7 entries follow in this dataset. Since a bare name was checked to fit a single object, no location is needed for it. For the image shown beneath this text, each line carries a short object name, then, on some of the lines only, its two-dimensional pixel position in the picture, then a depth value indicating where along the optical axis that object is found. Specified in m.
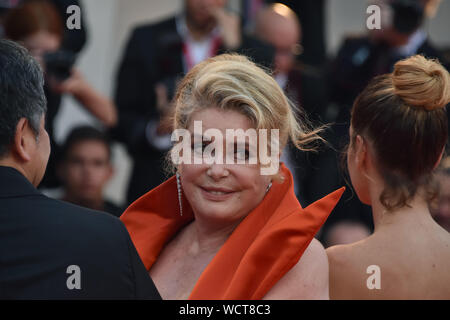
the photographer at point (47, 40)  7.24
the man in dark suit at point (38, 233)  3.64
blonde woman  4.25
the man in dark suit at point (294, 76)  7.83
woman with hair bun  4.45
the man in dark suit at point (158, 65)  7.71
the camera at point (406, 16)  7.80
